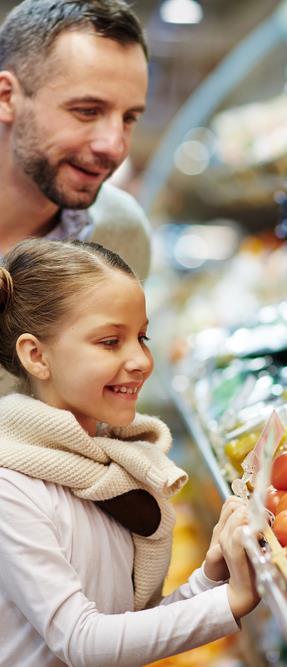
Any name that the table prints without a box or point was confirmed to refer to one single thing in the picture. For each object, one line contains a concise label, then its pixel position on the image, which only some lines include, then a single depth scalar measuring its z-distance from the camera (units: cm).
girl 133
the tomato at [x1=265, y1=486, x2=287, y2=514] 143
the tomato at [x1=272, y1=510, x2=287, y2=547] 135
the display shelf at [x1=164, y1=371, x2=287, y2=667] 167
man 173
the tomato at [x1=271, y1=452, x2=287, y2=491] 146
